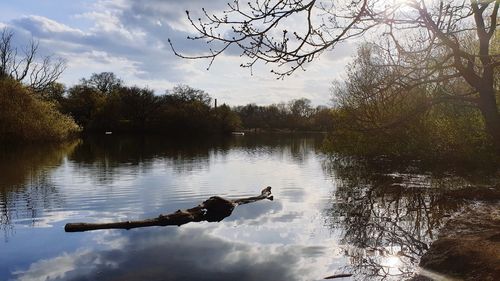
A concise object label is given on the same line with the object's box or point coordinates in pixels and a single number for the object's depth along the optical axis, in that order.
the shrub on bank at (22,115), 39.78
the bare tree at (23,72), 44.19
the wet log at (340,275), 8.00
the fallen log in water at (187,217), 11.31
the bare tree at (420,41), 5.46
